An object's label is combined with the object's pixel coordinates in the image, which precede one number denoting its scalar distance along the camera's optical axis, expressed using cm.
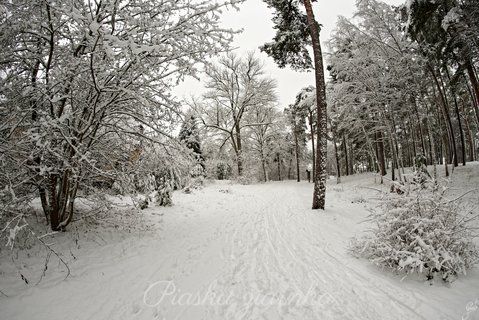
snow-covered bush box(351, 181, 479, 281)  356
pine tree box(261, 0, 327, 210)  888
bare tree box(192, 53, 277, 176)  2488
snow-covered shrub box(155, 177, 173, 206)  959
